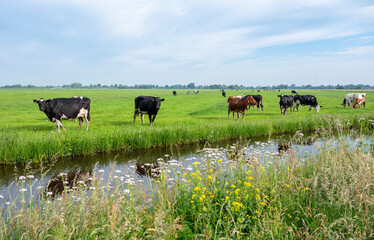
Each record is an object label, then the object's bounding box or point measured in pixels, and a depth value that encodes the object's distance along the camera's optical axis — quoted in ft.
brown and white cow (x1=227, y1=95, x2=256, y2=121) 69.72
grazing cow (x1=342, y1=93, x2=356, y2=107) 114.42
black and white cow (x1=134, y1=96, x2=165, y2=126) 59.07
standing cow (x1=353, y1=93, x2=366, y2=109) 106.93
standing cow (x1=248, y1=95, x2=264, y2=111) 105.13
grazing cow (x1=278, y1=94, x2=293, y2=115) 83.91
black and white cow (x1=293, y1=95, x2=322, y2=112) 104.28
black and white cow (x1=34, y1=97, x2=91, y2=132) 51.47
